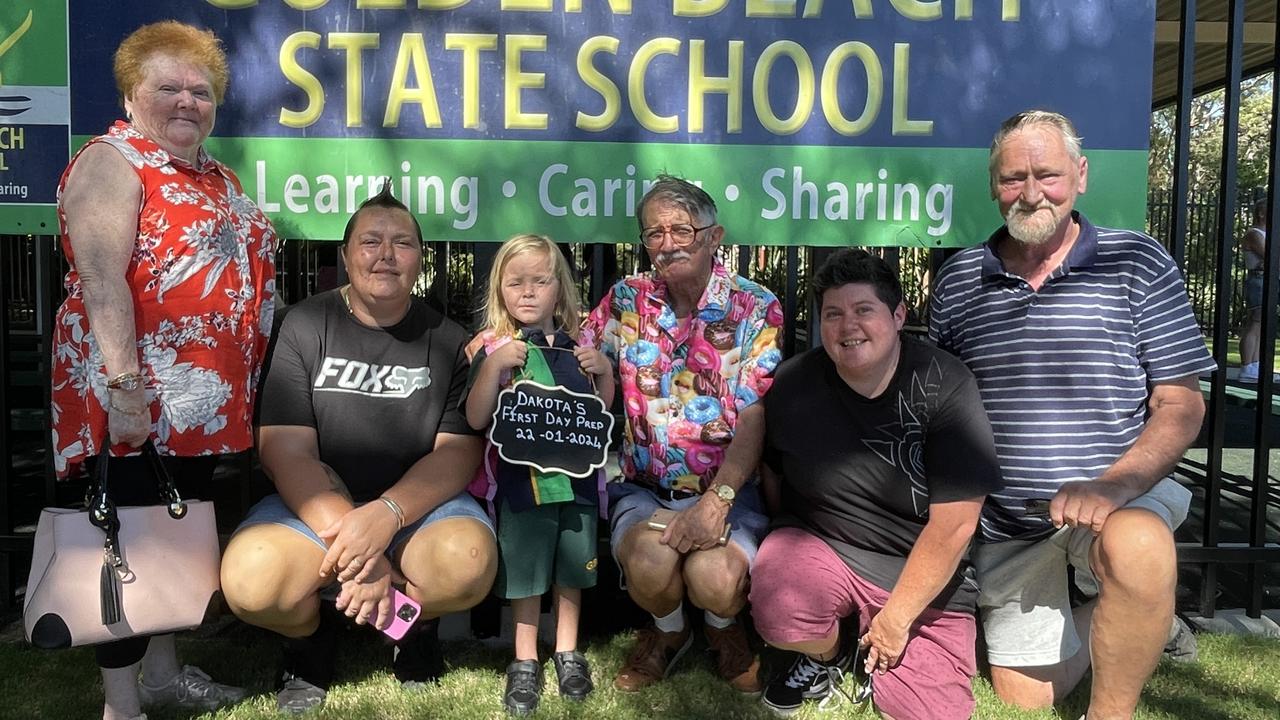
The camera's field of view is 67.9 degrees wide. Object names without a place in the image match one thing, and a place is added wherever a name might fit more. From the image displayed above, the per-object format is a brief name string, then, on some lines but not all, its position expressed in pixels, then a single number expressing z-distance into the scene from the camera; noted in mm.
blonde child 2916
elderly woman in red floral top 2520
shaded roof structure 6766
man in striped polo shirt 2816
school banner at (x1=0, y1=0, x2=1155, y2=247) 3488
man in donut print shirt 3027
